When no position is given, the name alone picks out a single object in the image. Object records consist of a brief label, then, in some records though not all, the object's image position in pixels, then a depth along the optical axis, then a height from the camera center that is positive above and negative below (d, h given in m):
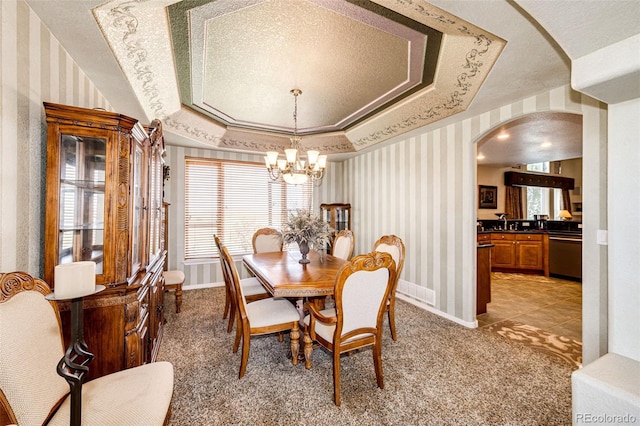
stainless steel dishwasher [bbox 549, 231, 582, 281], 5.11 -0.84
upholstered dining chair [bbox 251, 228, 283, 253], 4.05 -0.43
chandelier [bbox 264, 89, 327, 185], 2.95 +0.57
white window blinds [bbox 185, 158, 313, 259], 4.61 +0.18
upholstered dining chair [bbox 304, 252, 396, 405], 1.75 -0.69
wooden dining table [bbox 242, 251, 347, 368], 2.02 -0.56
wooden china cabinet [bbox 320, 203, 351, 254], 5.35 -0.04
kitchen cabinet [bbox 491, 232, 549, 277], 5.62 -0.86
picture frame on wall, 6.80 +0.42
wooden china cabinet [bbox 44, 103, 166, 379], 1.48 -0.03
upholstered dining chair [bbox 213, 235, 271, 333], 2.72 -0.88
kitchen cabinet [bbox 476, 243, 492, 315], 3.37 -0.84
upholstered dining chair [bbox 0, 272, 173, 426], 0.94 -0.66
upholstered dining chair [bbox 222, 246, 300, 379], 2.07 -0.88
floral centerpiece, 2.87 -0.20
